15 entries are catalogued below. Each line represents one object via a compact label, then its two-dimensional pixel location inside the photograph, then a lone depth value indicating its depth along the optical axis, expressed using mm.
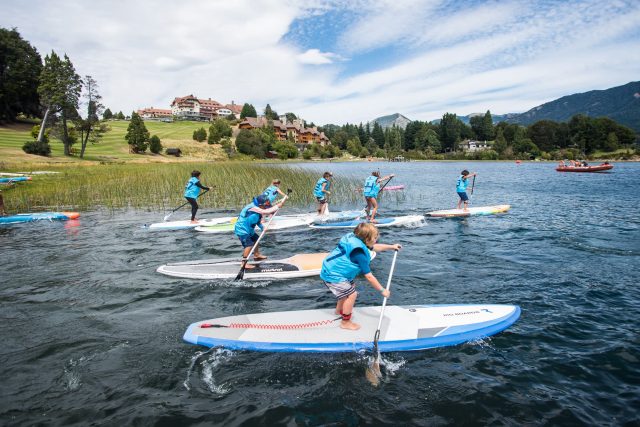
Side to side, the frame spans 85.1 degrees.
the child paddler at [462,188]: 18528
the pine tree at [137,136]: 62844
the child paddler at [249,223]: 9625
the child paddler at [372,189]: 16391
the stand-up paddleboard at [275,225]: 14929
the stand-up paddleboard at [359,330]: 5832
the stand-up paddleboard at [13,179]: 22872
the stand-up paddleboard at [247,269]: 9328
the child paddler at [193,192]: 15539
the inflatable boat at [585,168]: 50941
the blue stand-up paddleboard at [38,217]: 15945
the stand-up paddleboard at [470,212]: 18438
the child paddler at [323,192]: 16719
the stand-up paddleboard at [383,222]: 15750
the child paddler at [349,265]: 5797
